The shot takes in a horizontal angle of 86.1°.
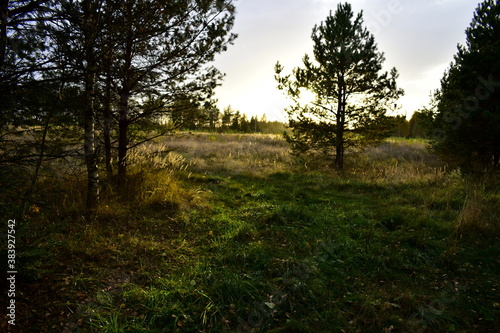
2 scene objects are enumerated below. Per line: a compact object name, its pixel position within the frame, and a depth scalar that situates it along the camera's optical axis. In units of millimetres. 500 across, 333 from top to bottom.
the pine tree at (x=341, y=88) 9836
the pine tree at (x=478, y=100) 7492
